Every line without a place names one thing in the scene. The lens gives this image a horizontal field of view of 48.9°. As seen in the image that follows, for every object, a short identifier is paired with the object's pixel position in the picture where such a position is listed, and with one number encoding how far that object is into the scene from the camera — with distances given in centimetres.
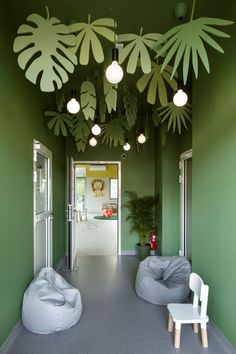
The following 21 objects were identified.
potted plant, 531
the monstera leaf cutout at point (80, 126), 362
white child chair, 223
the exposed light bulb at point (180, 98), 248
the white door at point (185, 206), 454
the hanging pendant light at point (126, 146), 521
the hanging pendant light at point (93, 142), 461
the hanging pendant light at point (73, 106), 262
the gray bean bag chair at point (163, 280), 319
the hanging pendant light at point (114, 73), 172
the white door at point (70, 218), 445
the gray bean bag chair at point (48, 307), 249
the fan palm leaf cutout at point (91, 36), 173
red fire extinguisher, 525
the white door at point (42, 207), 332
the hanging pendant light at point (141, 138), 456
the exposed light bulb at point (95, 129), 349
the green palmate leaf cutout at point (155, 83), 208
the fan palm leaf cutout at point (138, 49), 175
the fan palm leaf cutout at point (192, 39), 147
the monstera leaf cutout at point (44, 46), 164
